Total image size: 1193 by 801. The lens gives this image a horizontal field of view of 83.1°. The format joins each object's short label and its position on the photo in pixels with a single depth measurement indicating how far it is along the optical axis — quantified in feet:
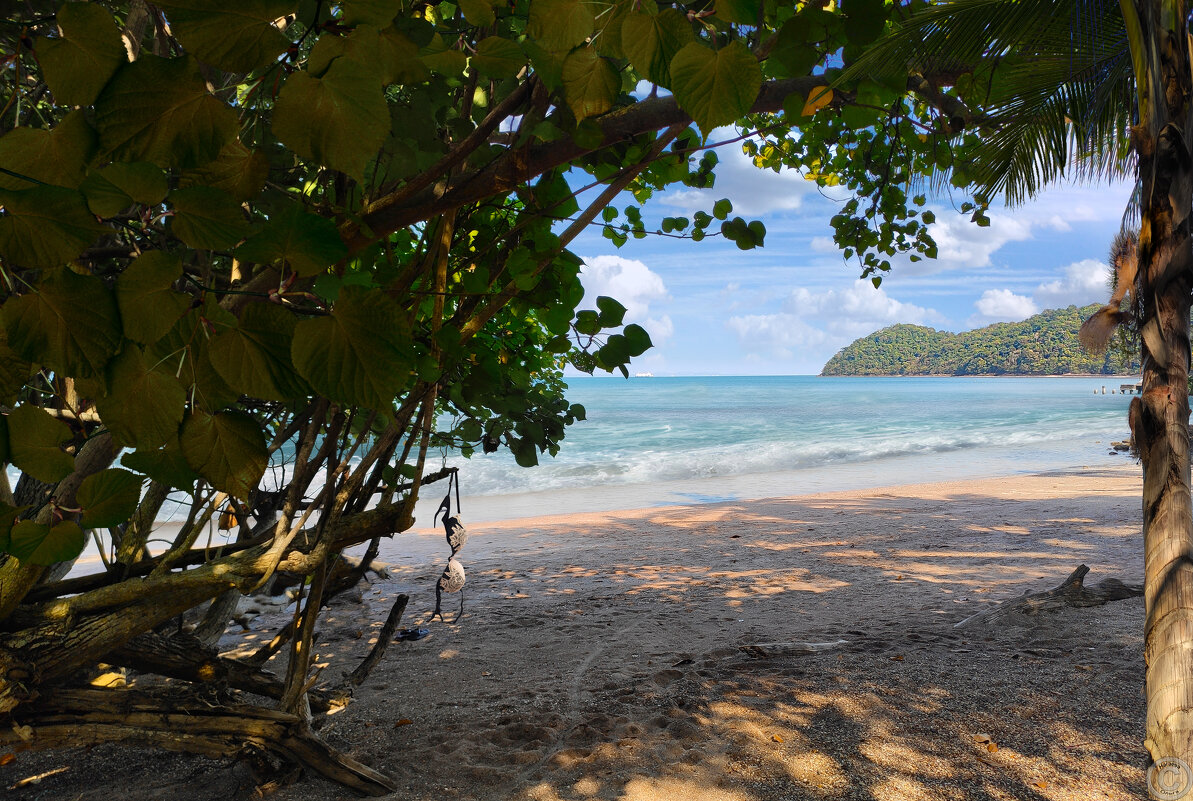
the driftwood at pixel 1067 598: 14.40
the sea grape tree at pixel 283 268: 1.77
